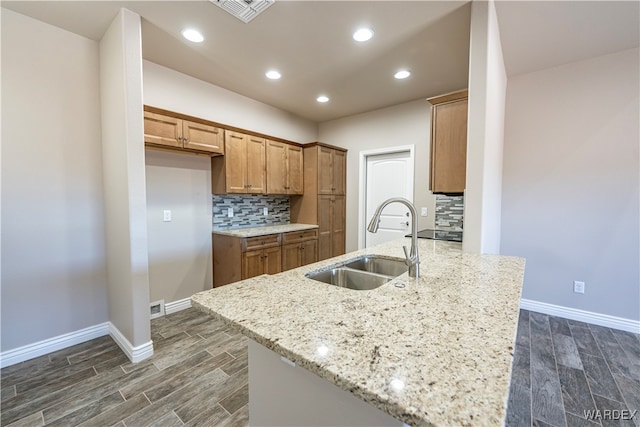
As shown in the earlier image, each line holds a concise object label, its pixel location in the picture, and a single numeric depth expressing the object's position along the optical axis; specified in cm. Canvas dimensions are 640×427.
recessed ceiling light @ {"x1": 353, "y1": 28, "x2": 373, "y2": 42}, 221
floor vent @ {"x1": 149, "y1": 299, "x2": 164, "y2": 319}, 288
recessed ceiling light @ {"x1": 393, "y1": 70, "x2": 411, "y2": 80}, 295
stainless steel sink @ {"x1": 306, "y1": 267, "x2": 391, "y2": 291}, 155
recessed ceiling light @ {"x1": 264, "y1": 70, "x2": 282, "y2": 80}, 296
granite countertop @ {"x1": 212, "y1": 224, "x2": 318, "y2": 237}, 320
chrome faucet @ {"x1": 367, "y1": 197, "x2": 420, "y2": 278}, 133
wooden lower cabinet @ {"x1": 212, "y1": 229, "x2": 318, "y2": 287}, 309
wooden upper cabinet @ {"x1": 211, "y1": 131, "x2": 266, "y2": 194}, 318
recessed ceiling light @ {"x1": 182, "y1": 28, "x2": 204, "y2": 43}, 223
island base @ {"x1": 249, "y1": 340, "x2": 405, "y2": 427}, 81
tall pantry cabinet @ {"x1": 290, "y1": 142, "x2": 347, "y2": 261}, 408
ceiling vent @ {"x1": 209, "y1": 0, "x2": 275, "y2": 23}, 187
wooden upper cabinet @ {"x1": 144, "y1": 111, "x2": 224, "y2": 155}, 254
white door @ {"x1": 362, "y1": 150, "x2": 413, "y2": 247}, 400
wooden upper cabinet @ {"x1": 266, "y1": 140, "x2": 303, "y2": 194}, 368
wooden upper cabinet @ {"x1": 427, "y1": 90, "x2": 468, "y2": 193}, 217
